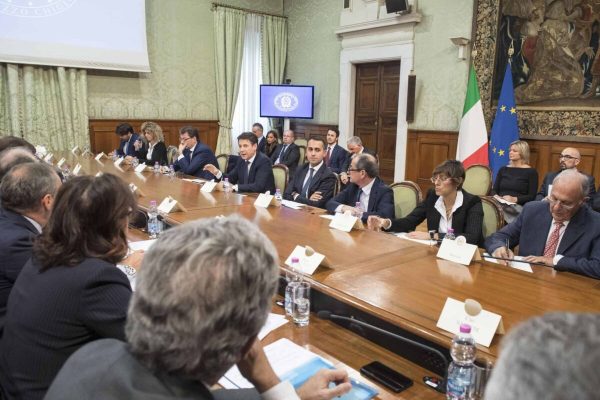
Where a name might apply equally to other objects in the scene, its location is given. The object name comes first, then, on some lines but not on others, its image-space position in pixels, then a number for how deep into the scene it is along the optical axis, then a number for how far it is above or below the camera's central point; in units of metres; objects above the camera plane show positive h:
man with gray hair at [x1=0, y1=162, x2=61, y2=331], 1.61 -0.34
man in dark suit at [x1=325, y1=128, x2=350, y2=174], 6.78 -0.43
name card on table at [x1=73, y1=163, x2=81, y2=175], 4.68 -0.50
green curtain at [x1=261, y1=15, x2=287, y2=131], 9.02 +1.44
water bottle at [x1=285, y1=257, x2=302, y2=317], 1.76 -0.61
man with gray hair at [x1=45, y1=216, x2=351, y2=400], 0.73 -0.31
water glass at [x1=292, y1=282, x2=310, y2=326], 1.68 -0.65
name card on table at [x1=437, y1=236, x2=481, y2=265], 2.12 -0.56
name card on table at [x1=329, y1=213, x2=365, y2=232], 2.73 -0.56
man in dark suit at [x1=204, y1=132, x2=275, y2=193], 4.61 -0.48
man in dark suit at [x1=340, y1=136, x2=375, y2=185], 6.27 -0.27
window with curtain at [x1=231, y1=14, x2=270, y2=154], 8.97 +0.76
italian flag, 5.93 -0.02
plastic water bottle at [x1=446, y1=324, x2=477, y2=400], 1.23 -0.63
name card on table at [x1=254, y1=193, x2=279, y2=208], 3.41 -0.56
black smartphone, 1.29 -0.70
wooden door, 7.45 +0.27
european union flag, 5.78 +0.03
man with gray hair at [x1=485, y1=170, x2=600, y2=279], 2.22 -0.53
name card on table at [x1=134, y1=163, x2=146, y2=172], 5.29 -0.52
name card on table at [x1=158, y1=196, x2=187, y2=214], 3.07 -0.56
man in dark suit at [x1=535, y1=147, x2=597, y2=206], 4.78 -0.32
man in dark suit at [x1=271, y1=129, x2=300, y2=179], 7.43 -0.46
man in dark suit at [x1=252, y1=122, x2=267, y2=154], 8.21 -0.18
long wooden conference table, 1.45 -0.61
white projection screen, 6.61 +1.27
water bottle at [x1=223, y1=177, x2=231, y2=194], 4.04 -0.55
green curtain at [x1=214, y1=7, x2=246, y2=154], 8.55 +1.12
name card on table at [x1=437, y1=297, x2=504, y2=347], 1.37 -0.58
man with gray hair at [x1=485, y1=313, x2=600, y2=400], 0.46 -0.23
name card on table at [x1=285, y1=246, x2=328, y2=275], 1.94 -0.57
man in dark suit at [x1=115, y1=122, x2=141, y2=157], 7.21 -0.27
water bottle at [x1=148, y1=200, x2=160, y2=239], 2.93 -0.64
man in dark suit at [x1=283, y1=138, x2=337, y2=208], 4.25 -0.53
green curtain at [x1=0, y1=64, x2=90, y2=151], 6.85 +0.21
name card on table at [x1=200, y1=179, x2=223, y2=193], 4.05 -0.55
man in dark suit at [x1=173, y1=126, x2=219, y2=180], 5.42 -0.40
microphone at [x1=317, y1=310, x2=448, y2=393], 1.30 -0.65
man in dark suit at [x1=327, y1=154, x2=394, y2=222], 3.45 -0.49
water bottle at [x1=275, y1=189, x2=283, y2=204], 3.47 -0.55
